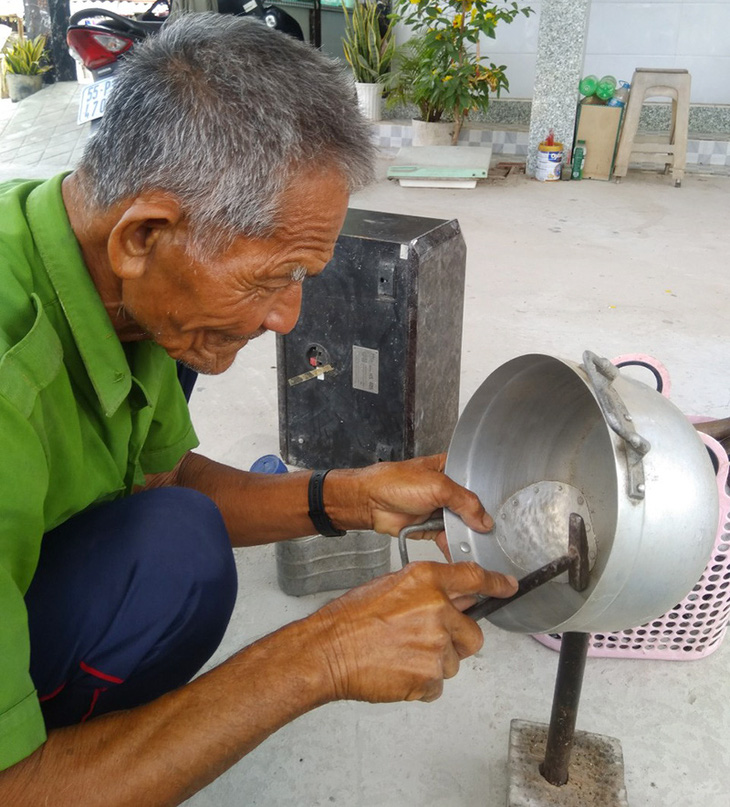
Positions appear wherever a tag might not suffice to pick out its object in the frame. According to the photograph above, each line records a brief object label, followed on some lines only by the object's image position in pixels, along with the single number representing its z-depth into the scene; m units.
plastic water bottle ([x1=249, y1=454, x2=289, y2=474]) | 1.90
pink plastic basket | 1.52
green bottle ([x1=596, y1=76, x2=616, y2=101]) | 5.24
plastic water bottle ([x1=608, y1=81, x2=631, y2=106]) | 5.23
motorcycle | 3.79
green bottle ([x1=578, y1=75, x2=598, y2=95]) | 5.28
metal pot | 0.89
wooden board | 5.18
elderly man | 0.88
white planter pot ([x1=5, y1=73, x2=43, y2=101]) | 7.25
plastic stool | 4.98
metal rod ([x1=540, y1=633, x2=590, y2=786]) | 1.17
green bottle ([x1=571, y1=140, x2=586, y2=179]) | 5.27
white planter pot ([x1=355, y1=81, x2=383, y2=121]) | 6.01
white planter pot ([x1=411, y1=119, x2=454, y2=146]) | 5.72
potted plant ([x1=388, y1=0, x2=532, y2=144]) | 5.25
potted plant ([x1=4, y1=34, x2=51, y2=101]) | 7.24
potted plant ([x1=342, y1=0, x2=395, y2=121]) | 5.85
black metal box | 1.87
